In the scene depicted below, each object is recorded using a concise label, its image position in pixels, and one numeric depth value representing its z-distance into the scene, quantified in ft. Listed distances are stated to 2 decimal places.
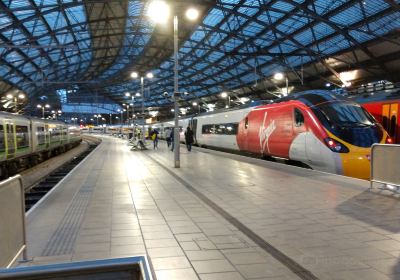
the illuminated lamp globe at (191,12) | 53.93
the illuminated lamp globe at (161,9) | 53.20
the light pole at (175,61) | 54.08
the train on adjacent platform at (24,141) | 62.03
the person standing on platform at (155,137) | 114.93
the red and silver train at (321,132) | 43.73
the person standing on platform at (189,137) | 92.73
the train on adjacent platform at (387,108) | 53.26
